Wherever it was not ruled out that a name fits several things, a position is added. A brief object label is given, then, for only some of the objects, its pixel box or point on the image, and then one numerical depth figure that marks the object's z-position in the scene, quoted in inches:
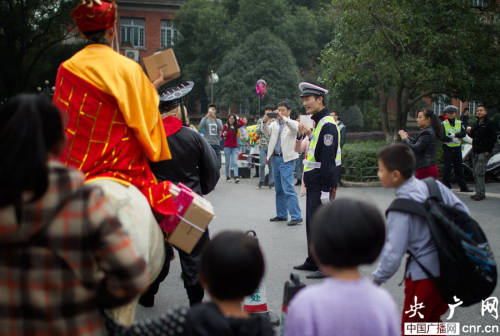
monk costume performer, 116.6
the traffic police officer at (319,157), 235.1
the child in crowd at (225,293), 76.0
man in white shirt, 360.5
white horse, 103.0
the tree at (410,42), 555.5
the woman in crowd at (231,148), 608.1
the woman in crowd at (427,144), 291.7
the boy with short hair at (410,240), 123.0
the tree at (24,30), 980.6
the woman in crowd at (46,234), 68.4
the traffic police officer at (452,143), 476.4
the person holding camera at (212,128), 578.6
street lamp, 1213.8
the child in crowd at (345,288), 77.7
